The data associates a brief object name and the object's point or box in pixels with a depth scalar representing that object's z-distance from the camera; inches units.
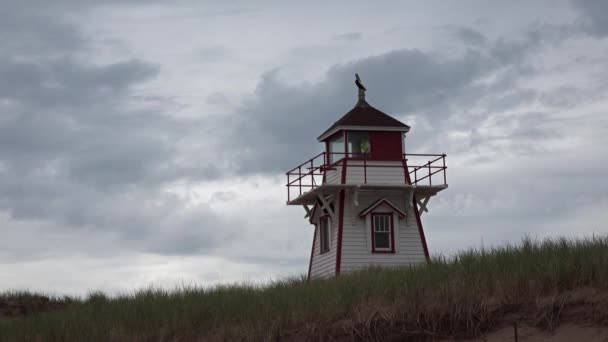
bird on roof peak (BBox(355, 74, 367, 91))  1562.5
